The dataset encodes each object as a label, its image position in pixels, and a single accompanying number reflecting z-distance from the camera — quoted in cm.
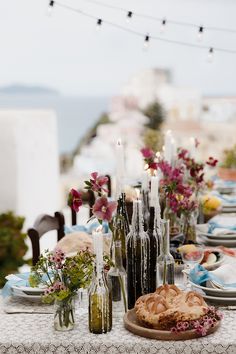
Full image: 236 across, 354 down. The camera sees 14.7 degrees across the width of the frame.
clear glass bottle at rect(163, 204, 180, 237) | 348
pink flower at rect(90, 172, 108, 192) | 244
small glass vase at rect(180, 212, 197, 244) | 328
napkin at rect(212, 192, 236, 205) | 447
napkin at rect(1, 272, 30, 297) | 261
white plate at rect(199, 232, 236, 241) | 347
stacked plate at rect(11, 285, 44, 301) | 255
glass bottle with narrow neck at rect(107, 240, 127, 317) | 245
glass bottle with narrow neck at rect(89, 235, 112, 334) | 226
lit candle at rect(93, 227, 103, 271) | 224
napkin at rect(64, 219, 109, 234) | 356
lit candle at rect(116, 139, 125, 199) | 263
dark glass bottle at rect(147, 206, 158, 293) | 246
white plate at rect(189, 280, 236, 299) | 248
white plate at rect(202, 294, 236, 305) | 248
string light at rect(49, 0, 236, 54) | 416
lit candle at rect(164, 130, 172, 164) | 396
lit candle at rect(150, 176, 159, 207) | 248
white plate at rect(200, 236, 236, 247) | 345
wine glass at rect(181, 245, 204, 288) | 280
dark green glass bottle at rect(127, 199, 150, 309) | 244
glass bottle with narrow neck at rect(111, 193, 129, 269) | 261
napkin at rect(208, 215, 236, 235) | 351
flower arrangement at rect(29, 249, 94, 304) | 226
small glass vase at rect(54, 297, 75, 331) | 228
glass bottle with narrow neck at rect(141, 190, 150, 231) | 313
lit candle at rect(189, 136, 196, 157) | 421
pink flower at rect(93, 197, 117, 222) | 229
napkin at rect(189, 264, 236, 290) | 253
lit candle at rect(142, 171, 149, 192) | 315
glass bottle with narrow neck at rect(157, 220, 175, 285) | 252
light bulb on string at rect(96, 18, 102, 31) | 415
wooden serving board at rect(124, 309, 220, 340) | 219
